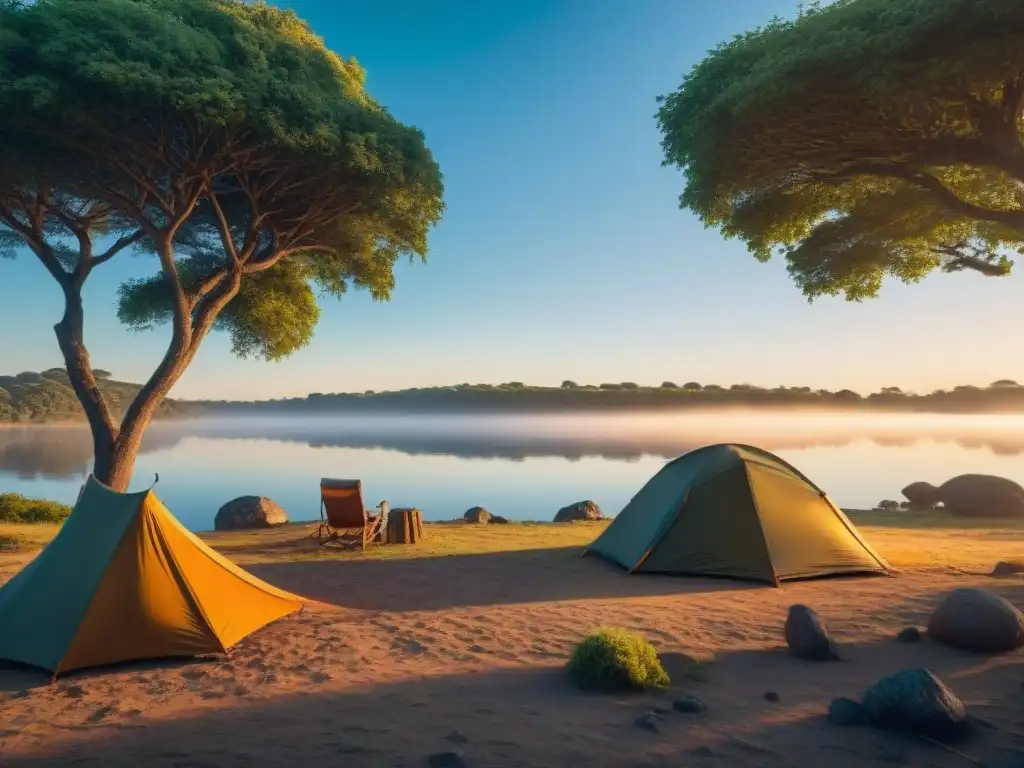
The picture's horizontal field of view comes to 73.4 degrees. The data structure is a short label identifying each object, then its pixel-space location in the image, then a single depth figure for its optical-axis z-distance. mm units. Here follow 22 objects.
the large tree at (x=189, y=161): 11969
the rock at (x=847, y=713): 5012
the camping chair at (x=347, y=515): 12758
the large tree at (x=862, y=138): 10414
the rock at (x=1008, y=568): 10332
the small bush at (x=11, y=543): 13141
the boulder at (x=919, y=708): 4797
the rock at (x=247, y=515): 17656
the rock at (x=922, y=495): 22609
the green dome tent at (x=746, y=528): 9943
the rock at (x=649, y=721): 4957
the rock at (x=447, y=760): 4395
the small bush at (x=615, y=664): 5723
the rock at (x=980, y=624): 6535
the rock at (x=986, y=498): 19641
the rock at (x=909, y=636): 6988
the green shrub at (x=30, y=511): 17391
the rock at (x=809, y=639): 6495
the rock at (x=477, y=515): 18703
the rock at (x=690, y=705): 5266
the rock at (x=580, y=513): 20141
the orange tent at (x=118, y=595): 6320
